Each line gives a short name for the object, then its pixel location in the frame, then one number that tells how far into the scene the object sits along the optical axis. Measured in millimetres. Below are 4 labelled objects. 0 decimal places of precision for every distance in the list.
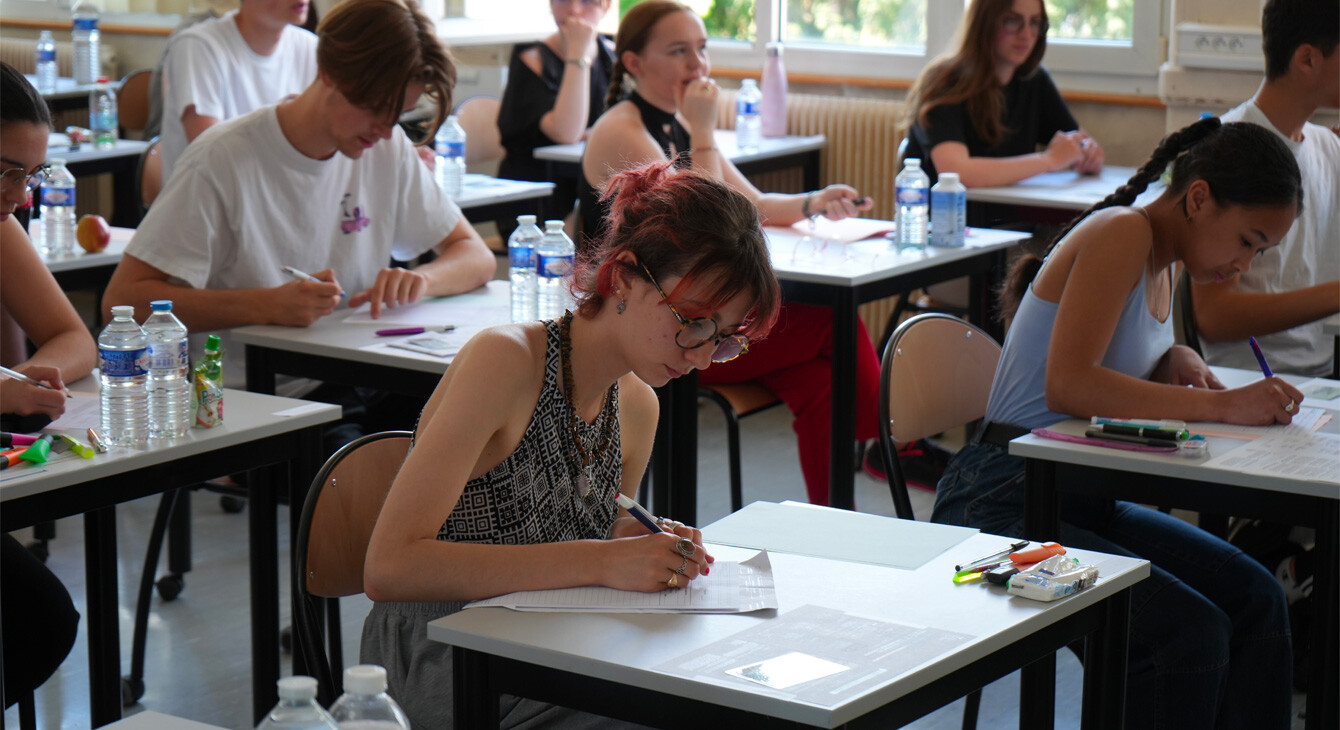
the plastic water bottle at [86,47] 6512
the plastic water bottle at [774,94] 5375
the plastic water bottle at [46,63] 6426
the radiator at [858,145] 5336
